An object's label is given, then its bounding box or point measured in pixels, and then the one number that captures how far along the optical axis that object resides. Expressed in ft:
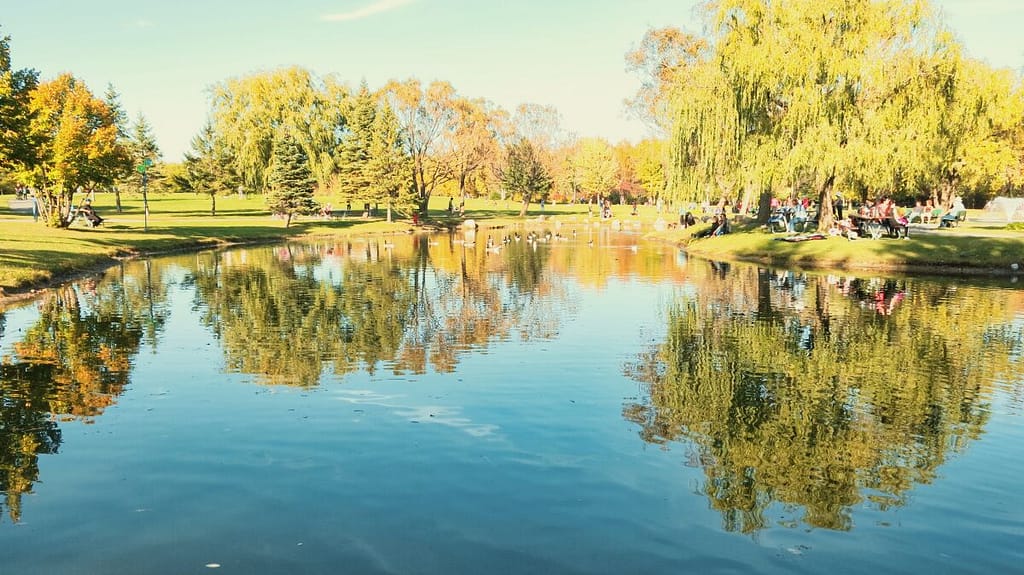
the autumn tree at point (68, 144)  142.51
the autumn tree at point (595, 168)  384.88
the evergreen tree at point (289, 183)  216.13
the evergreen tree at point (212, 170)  263.51
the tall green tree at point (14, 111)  97.40
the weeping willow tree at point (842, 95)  118.62
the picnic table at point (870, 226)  128.16
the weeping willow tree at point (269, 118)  255.91
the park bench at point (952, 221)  155.81
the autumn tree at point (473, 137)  269.03
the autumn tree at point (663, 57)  192.13
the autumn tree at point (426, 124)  261.44
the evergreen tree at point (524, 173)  333.01
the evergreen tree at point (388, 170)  241.96
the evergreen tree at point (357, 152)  245.65
